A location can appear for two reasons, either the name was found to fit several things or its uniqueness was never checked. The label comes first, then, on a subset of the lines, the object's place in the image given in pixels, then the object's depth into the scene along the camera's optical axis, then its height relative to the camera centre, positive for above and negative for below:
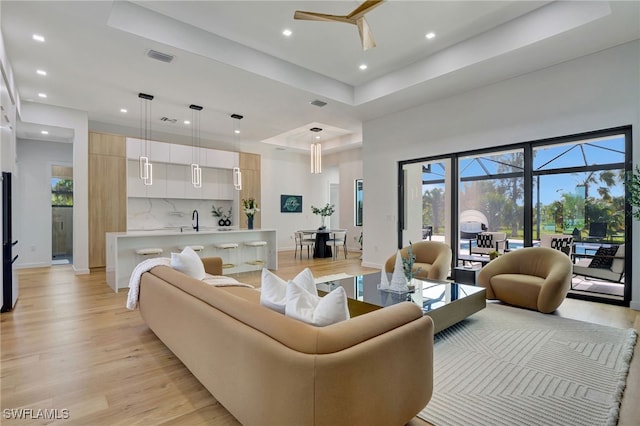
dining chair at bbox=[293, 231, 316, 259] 8.88 -0.88
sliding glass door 4.27 +0.19
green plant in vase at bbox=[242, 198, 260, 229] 6.84 +0.00
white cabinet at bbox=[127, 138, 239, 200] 7.64 +1.05
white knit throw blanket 3.23 -0.68
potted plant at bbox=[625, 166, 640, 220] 3.48 +0.26
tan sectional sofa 1.31 -0.72
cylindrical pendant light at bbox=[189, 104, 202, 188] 6.58 +1.92
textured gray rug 1.94 -1.24
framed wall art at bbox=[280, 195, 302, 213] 10.67 +0.22
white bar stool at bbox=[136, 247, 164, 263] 5.40 -0.71
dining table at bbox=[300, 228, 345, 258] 8.81 -1.00
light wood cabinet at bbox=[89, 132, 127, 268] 6.85 +0.44
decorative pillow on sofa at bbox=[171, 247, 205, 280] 3.13 -0.54
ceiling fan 2.98 +1.92
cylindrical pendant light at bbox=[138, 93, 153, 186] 5.98 +1.98
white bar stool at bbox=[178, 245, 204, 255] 5.89 -0.70
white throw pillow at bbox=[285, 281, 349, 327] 1.61 -0.52
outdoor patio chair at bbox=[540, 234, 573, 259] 4.67 -0.49
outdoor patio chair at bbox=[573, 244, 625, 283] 4.22 -0.76
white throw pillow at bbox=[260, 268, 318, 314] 1.84 -0.50
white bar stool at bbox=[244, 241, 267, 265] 6.50 -0.72
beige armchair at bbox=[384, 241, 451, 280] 4.59 -0.76
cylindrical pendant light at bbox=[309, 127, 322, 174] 7.88 +1.29
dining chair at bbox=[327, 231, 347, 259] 8.81 -0.83
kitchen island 5.34 -0.70
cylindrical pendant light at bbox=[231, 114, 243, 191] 6.85 +0.85
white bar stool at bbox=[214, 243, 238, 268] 6.04 -0.71
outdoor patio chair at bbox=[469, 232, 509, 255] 5.47 -0.60
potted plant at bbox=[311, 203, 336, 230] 9.17 -0.03
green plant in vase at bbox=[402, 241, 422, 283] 3.58 -0.67
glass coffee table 3.01 -0.91
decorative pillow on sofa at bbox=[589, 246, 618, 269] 4.30 -0.66
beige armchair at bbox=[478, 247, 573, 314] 3.66 -0.86
